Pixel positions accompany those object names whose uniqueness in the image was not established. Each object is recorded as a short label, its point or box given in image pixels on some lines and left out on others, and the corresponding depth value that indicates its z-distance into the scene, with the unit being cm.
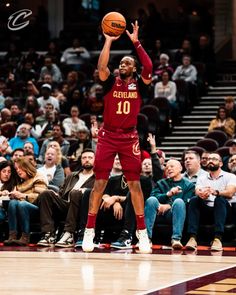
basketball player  1052
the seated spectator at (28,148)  1431
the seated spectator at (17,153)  1369
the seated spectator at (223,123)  1648
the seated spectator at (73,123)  1733
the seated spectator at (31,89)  1988
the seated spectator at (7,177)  1285
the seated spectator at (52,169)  1360
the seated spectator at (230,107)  1692
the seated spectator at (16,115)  1829
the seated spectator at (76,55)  2217
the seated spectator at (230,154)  1343
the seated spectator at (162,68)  1941
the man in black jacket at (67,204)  1190
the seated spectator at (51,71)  2111
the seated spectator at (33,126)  1734
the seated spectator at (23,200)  1215
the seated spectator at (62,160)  1405
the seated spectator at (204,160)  1324
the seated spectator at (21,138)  1625
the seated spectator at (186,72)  1942
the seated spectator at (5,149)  1523
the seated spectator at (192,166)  1241
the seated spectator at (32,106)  1861
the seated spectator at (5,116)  1809
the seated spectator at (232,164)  1265
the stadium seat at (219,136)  1591
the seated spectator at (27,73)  2161
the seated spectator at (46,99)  1903
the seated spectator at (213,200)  1127
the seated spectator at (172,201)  1134
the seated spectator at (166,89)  1839
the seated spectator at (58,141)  1581
